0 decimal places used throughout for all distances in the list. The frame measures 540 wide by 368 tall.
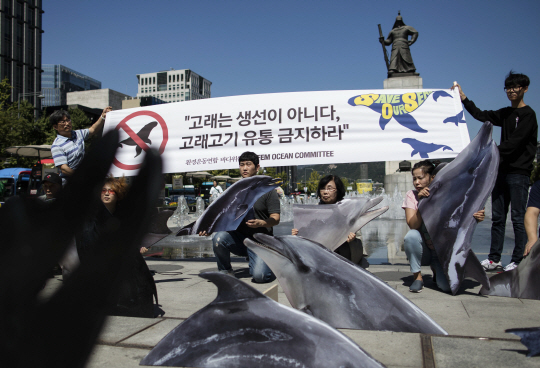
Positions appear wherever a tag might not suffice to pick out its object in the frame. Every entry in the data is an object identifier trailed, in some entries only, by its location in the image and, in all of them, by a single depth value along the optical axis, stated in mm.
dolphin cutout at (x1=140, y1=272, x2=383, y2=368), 1762
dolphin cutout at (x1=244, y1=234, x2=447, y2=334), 2428
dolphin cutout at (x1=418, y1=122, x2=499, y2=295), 3268
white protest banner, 4863
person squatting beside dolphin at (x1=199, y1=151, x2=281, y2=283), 4270
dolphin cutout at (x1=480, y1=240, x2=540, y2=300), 3045
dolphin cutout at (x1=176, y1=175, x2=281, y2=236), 3977
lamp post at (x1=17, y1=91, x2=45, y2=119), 23439
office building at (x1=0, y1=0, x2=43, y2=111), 56719
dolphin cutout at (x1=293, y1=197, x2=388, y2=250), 3324
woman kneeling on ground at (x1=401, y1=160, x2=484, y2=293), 3637
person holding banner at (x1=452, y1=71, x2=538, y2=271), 3998
